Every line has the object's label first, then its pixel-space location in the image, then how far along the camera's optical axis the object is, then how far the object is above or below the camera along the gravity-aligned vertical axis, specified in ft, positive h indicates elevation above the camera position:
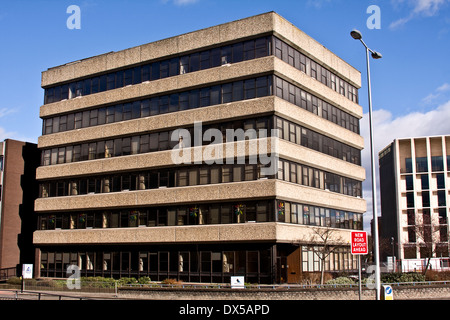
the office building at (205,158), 142.51 +23.99
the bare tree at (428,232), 257.34 +2.80
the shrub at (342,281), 122.72 -10.01
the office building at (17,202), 200.34 +14.21
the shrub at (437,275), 133.69 -9.83
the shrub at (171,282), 135.13 -11.05
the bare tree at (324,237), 147.54 -0.37
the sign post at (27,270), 134.73 -8.07
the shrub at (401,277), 124.06 -9.42
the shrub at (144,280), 142.92 -11.38
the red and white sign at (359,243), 75.51 -0.77
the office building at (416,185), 361.51 +36.65
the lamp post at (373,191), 77.92 +7.10
